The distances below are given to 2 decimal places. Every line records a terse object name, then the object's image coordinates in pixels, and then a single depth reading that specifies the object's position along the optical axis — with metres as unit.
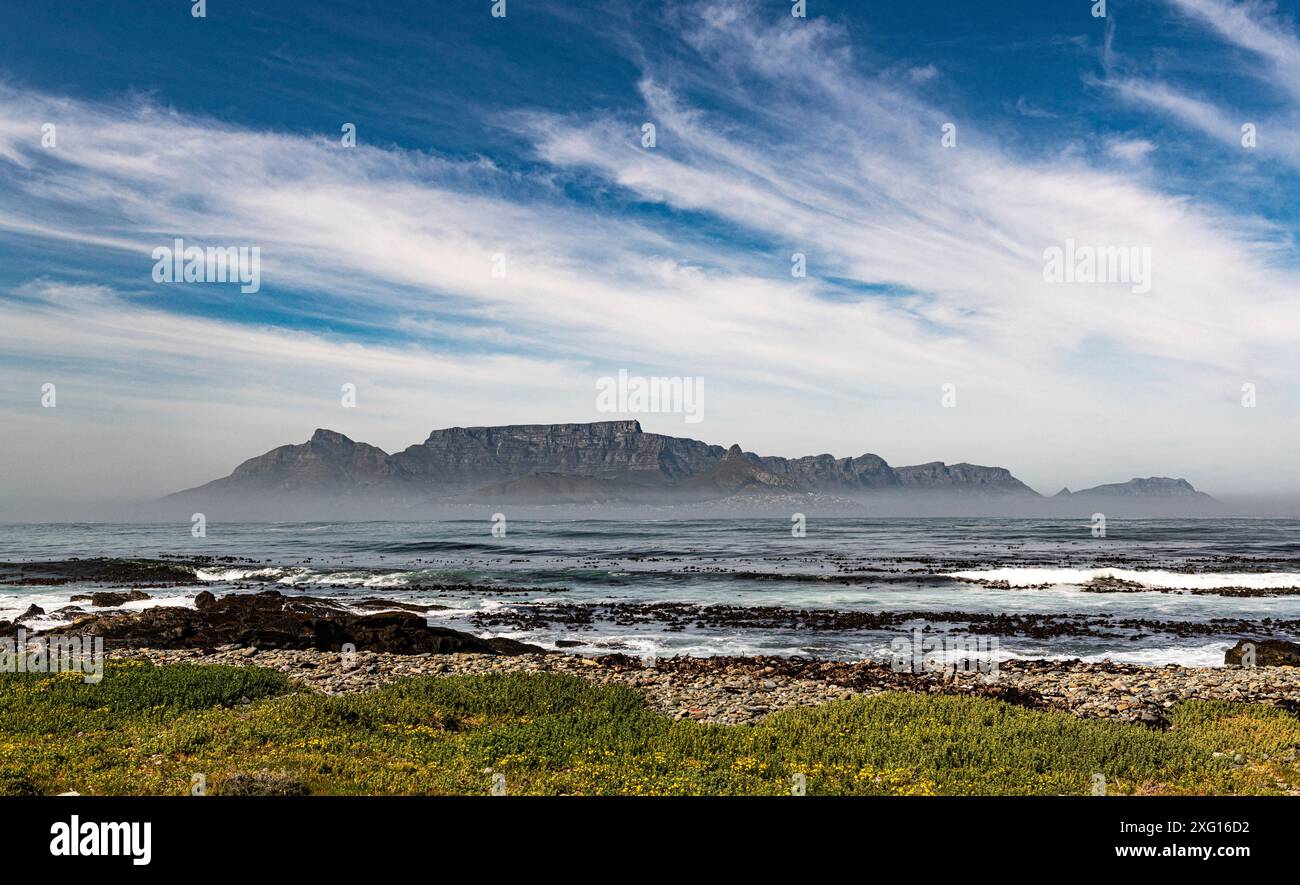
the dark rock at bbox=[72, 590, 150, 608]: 42.84
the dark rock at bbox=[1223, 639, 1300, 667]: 25.61
